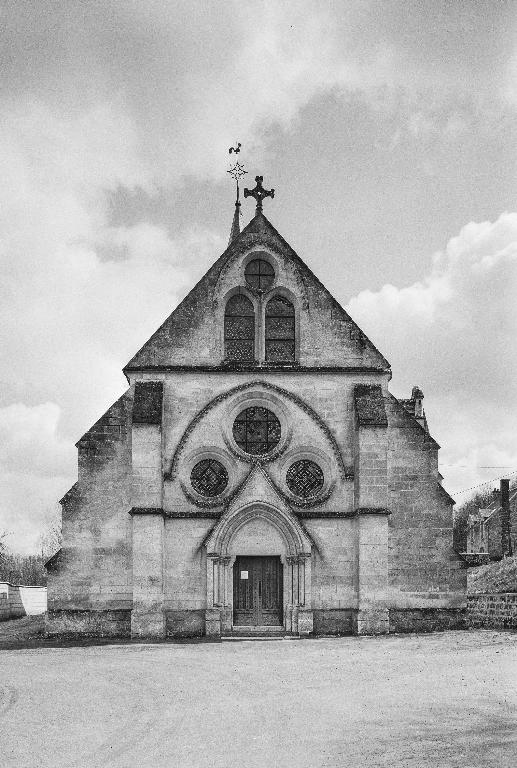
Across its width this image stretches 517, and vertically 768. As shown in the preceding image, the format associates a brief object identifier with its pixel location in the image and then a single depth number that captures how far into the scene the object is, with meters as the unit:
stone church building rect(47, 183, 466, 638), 25.52
